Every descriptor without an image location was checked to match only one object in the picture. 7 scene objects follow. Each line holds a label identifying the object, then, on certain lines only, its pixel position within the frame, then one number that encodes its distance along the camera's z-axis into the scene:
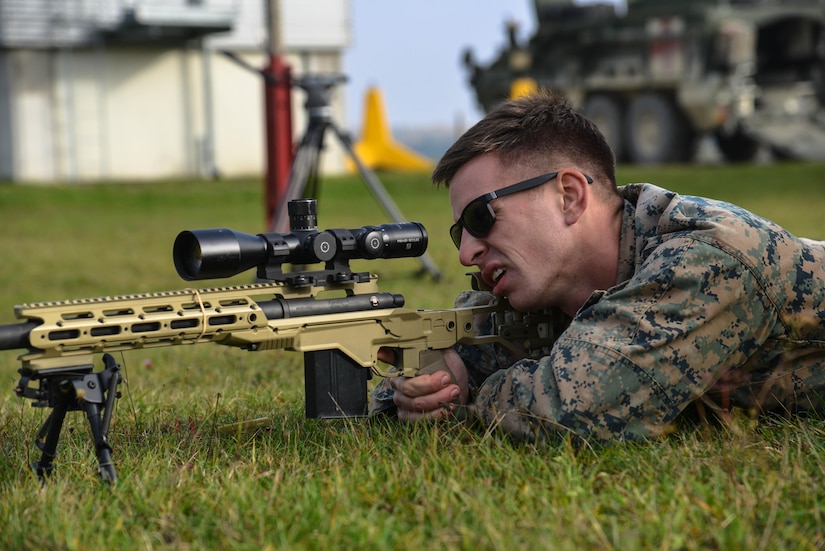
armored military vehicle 25.05
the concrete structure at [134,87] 28.14
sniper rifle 3.16
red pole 12.82
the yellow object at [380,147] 33.72
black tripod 9.43
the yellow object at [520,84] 29.90
